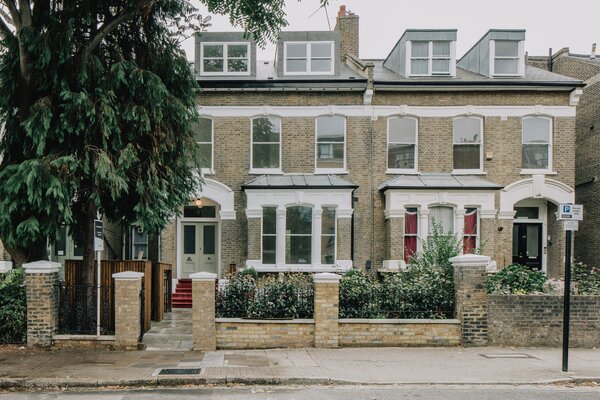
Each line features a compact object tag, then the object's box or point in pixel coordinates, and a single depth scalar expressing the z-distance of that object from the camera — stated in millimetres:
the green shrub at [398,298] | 10875
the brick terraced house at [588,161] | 19766
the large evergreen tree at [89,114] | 10094
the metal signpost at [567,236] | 8789
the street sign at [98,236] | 10344
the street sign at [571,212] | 9047
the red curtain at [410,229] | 17750
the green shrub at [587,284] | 11312
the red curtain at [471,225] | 17703
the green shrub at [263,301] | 10680
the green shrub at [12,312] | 10492
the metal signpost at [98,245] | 10336
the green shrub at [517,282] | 11487
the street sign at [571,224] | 9102
